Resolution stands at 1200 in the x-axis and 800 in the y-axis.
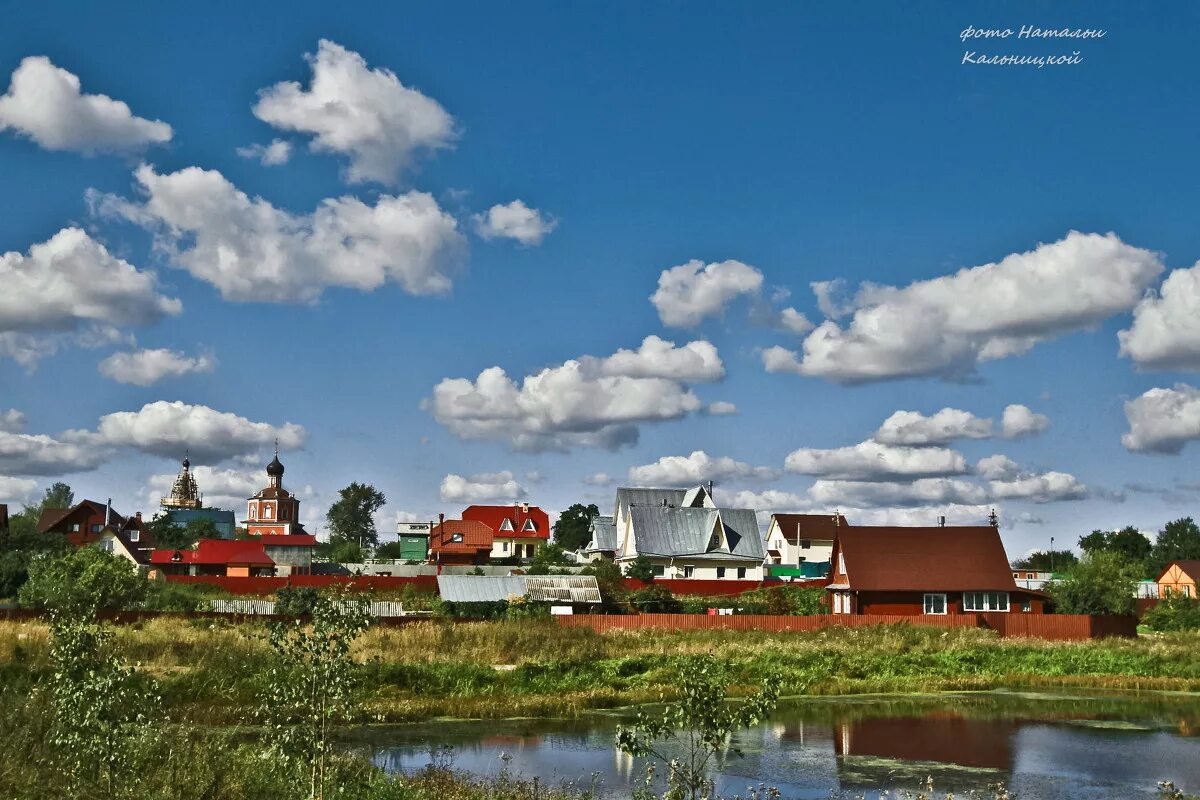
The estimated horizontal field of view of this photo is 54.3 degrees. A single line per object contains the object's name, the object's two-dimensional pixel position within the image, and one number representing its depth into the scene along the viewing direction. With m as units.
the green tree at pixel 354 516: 151.12
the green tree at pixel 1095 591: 52.72
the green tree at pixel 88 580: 46.03
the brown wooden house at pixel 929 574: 53.53
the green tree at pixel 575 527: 116.62
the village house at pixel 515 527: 105.56
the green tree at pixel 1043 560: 128.55
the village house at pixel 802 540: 99.12
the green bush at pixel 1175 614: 51.47
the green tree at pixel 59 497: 160.88
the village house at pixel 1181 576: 92.49
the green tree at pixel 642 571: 71.37
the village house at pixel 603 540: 93.25
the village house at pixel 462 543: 104.56
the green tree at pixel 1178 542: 135.00
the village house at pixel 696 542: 82.38
